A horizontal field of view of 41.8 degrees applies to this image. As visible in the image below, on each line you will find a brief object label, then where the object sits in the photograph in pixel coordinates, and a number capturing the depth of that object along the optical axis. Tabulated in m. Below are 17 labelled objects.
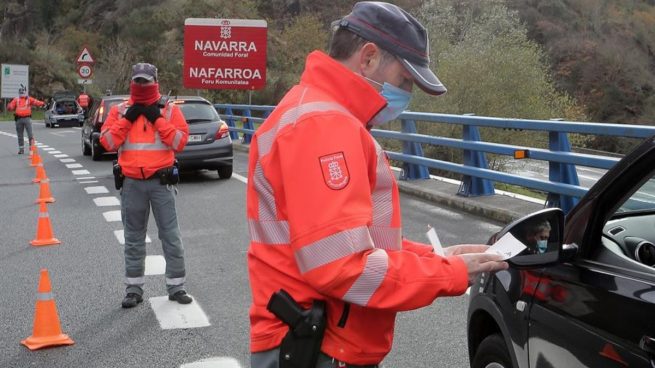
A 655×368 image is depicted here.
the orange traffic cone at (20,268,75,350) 5.57
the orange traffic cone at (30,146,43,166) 17.36
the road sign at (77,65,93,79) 34.97
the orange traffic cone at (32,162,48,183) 13.48
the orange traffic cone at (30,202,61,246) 9.16
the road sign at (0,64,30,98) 52.75
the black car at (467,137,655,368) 2.31
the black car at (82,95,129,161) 19.30
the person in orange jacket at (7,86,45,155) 23.03
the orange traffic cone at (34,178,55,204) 11.80
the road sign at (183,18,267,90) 26.64
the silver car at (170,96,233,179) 15.24
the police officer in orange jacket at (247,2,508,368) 2.06
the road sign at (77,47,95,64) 34.66
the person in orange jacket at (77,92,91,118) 31.86
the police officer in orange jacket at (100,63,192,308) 6.75
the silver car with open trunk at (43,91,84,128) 44.12
